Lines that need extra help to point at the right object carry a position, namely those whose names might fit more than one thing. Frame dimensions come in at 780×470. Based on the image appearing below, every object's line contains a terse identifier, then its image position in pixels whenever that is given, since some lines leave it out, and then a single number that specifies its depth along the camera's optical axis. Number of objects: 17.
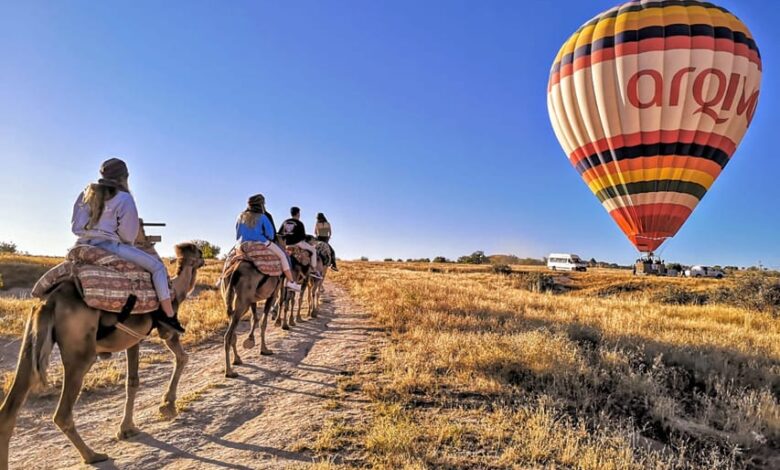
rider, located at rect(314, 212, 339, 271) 17.06
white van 60.29
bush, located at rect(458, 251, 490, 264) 90.19
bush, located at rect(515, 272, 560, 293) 27.94
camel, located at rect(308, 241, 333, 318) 15.90
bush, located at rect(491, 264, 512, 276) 44.97
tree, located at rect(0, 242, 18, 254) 48.94
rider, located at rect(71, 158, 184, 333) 4.73
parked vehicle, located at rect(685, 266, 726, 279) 55.42
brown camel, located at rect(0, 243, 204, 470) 4.04
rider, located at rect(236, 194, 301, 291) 9.16
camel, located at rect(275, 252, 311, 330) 12.77
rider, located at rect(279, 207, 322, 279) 13.36
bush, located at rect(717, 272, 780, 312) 16.94
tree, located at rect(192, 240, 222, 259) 60.86
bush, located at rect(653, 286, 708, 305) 20.36
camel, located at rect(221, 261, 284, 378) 8.41
